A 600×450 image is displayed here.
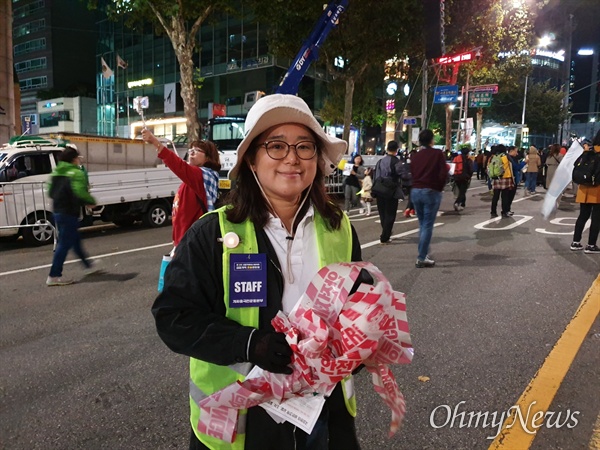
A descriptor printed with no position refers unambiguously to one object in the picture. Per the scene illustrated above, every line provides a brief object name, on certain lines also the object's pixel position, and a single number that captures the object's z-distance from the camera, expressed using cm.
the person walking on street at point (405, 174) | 830
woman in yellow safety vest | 143
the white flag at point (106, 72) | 2305
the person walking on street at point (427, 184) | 677
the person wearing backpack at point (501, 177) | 1064
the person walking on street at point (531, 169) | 1648
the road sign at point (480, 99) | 3212
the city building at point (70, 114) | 5369
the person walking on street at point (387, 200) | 841
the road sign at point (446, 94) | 2375
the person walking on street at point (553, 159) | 1581
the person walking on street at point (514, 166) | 1125
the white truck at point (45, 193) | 894
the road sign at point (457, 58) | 2075
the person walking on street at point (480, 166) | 2563
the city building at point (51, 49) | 5947
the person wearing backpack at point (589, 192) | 687
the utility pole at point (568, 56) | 9675
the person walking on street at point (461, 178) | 1312
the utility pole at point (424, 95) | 2315
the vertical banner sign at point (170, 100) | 3550
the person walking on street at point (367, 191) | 1265
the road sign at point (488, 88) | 3089
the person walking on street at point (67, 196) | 632
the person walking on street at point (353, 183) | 1251
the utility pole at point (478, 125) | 4209
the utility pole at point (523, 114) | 4996
